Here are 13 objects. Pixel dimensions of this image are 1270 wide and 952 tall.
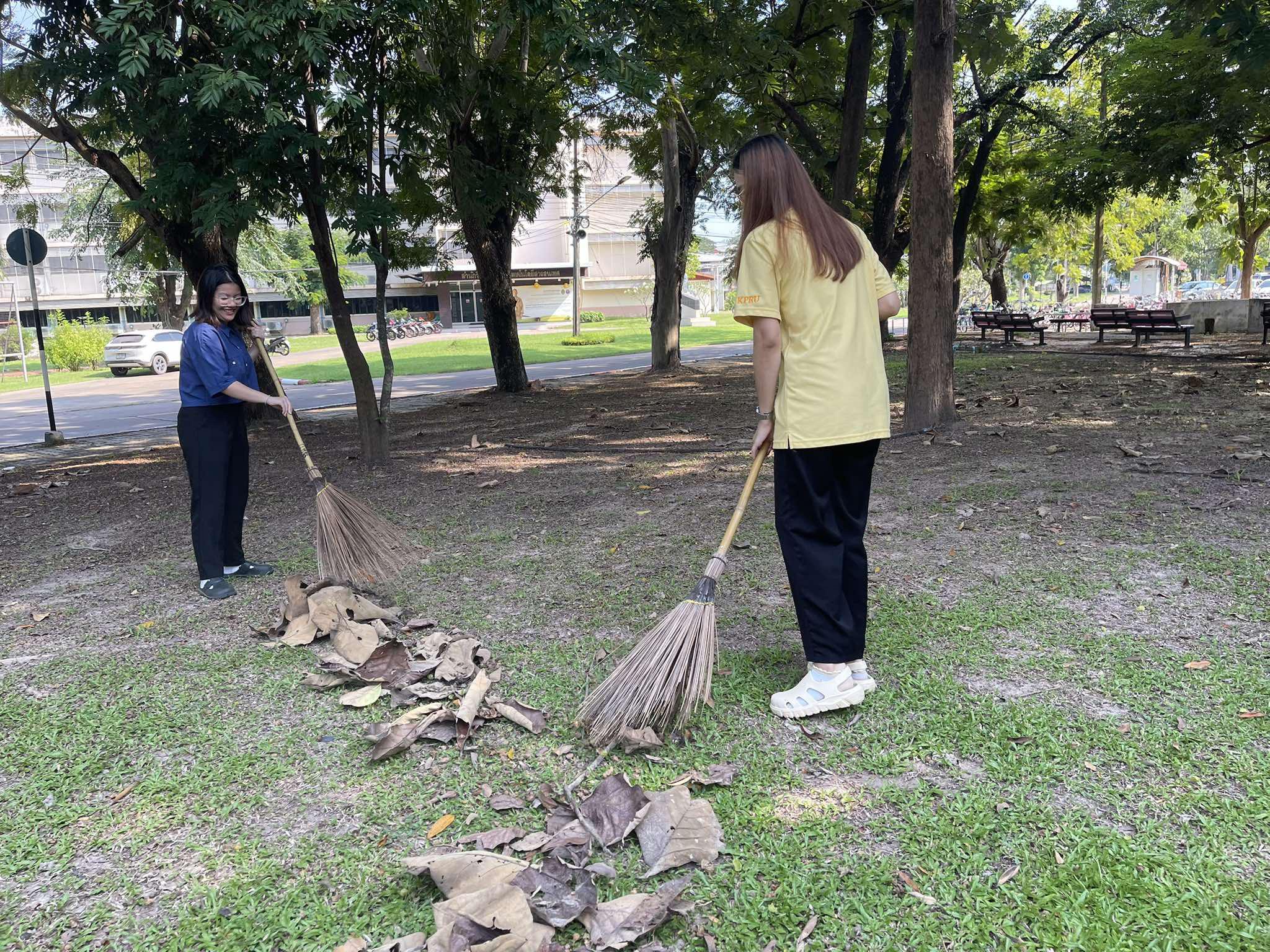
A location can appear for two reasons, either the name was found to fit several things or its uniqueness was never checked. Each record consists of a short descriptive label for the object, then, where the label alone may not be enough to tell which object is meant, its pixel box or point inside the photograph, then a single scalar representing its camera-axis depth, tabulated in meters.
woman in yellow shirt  3.05
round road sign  11.97
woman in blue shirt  4.80
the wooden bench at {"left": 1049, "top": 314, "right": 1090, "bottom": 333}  24.49
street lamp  34.28
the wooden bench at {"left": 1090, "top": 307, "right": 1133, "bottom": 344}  19.86
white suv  26.34
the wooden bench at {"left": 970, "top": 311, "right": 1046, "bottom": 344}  20.19
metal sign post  12.00
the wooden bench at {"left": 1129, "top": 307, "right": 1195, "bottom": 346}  17.39
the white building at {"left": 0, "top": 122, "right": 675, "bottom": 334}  49.28
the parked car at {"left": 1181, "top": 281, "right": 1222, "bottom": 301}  50.23
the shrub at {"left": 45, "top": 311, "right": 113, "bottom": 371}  29.25
